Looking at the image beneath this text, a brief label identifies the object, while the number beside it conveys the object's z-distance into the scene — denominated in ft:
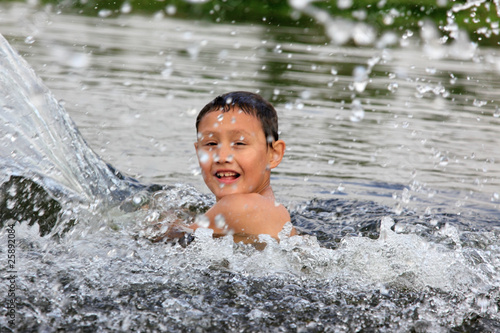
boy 24.02
